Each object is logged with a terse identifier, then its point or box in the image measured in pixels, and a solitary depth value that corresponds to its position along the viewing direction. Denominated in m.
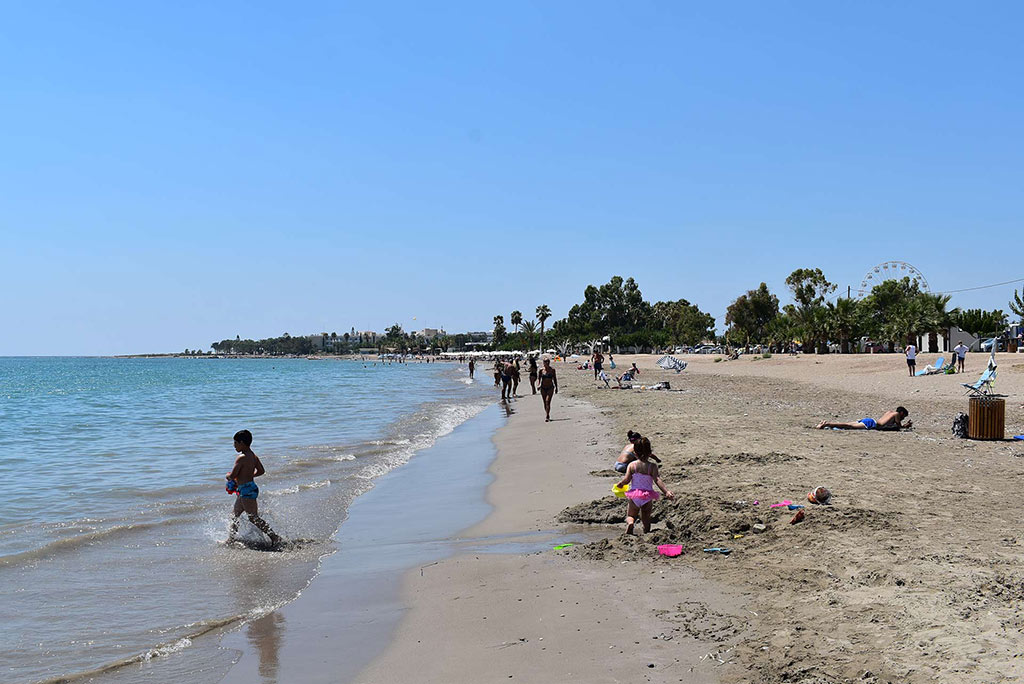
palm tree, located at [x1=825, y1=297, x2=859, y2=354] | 68.75
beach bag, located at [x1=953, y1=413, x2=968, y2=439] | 13.56
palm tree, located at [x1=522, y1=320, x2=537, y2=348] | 149.75
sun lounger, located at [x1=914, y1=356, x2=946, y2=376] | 33.88
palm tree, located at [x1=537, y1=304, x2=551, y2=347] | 147.88
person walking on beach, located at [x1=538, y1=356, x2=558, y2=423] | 21.64
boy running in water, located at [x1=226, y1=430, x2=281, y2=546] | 8.96
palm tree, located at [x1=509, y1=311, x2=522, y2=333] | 156.12
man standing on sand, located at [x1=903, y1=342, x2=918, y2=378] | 33.16
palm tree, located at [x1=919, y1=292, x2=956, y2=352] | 58.68
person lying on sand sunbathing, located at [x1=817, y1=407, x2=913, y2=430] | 14.70
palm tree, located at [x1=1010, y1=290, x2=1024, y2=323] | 50.78
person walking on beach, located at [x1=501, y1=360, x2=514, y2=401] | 29.73
